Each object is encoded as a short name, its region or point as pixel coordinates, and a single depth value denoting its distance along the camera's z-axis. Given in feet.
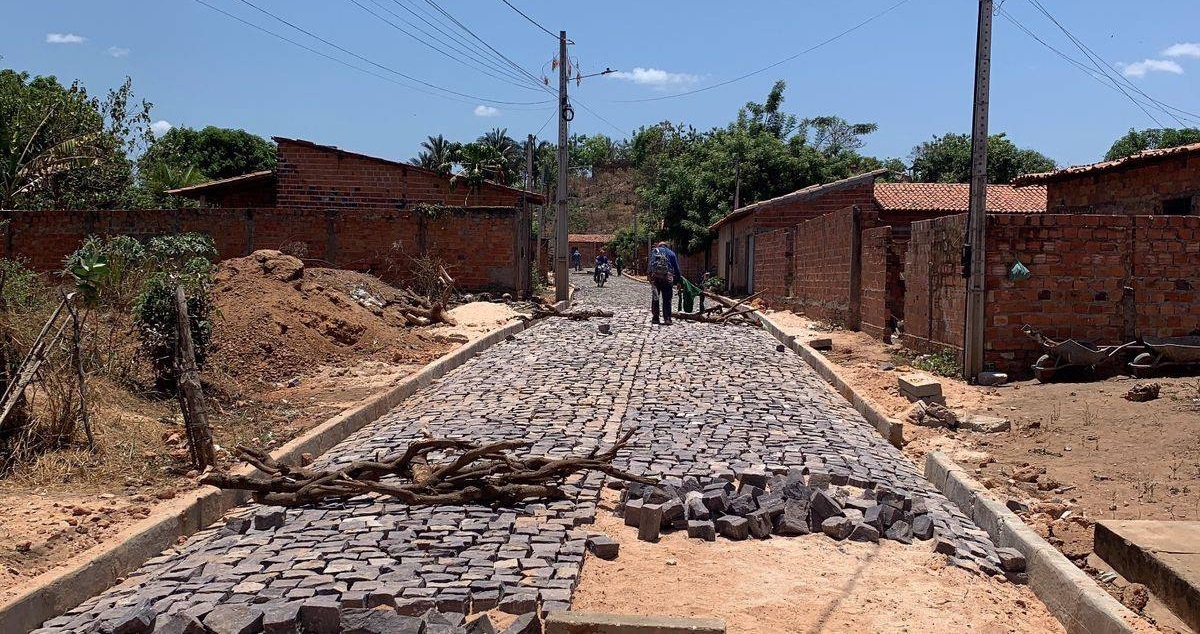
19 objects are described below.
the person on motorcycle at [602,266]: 150.00
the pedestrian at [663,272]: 63.87
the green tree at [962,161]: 157.79
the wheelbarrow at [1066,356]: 36.83
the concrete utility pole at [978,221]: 36.94
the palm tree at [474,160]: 92.32
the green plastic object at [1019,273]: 37.76
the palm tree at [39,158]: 76.07
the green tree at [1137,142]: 159.33
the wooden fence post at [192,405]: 22.84
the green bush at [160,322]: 32.68
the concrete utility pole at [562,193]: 89.04
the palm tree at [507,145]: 239.71
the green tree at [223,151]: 190.11
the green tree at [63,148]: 90.48
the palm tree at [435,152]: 220.02
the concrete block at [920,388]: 33.76
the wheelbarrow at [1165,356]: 36.17
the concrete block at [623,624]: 12.96
